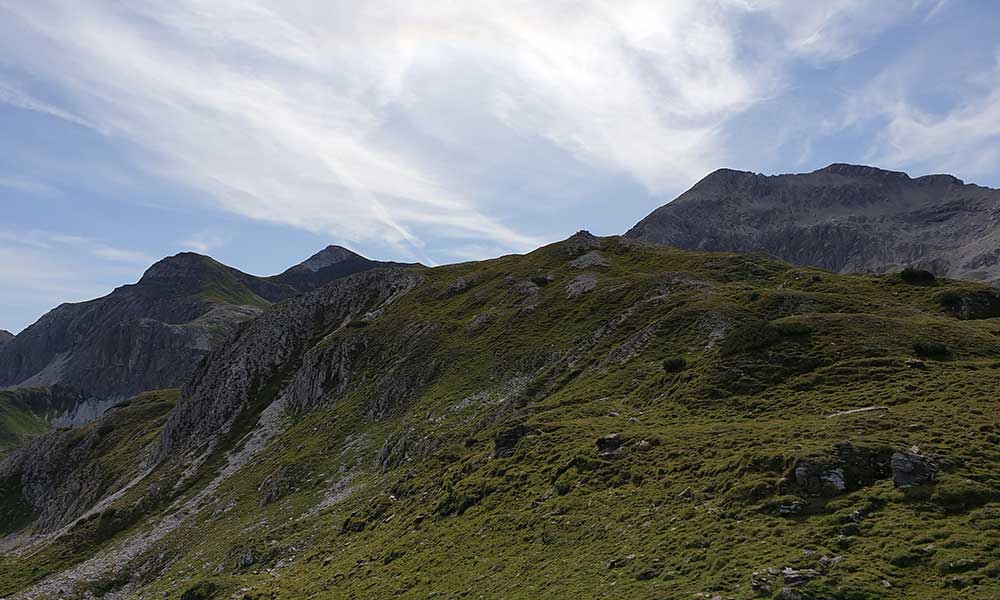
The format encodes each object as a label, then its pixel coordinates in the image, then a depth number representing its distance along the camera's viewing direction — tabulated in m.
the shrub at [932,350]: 39.50
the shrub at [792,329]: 44.50
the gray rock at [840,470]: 24.00
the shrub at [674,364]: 46.19
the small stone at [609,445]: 34.00
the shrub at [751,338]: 44.22
